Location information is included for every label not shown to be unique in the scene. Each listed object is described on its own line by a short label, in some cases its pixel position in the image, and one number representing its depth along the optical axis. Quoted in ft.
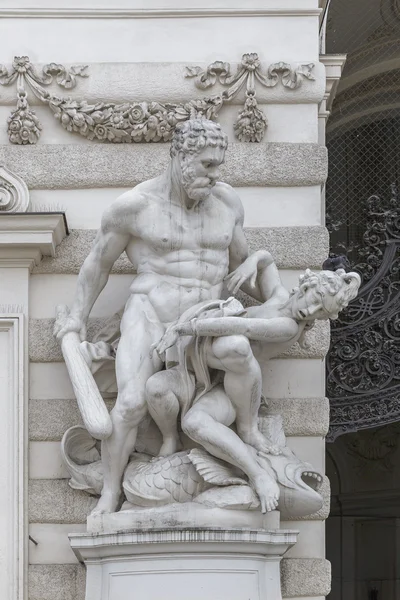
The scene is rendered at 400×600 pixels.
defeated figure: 34.88
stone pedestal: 34.53
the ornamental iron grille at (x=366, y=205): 39.40
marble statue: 35.01
